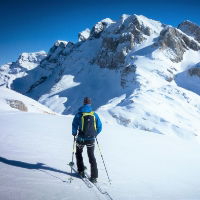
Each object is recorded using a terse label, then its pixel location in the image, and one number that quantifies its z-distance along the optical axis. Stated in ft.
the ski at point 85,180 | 18.10
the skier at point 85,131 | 20.02
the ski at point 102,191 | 16.39
